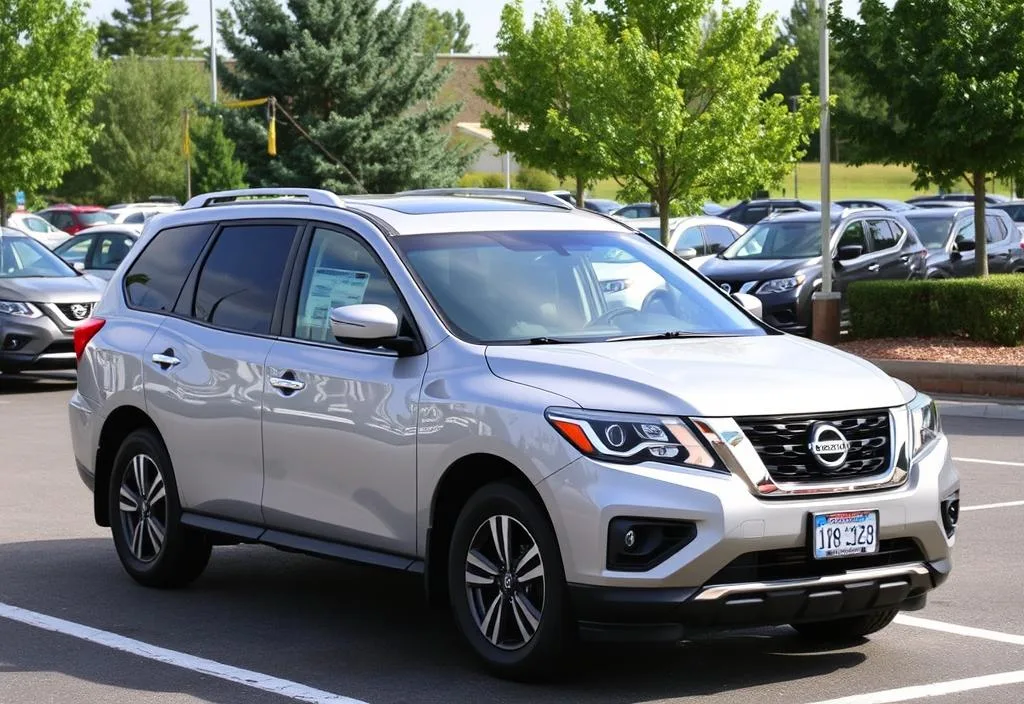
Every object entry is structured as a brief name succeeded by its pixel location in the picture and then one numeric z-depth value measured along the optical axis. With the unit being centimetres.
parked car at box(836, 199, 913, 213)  4788
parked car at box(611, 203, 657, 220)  5009
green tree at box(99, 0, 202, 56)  12044
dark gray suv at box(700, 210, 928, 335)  2247
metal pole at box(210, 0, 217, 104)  5903
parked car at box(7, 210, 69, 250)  4453
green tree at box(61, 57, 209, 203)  7625
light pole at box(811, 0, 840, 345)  2161
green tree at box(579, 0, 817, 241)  2616
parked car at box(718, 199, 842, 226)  4788
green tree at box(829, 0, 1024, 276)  2105
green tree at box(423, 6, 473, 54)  15625
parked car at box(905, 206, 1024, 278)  2558
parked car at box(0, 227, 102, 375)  1952
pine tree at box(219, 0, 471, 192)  4906
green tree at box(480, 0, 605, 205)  3636
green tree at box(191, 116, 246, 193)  5353
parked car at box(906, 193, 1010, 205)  5812
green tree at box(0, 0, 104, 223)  3981
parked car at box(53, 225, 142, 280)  2481
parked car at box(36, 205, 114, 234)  5191
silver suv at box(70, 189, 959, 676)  619
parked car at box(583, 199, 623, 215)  4994
